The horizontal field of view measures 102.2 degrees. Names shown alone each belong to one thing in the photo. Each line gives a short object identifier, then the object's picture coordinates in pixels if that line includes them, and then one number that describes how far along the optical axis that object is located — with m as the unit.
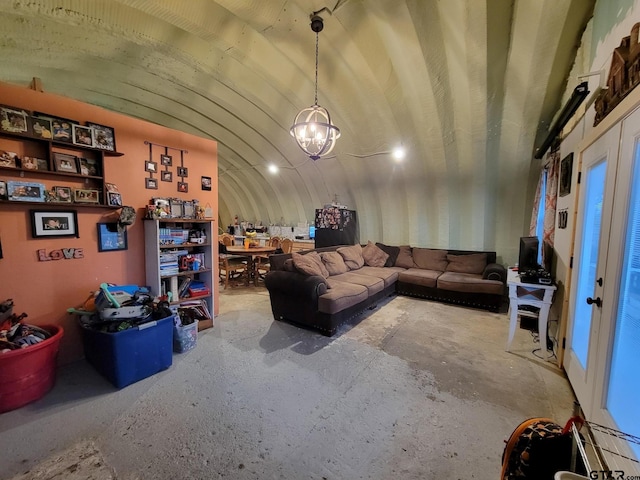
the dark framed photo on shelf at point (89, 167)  2.48
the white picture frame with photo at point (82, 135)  2.41
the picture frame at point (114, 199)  2.62
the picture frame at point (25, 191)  2.12
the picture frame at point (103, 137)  2.54
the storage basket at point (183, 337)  2.72
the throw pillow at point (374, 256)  5.46
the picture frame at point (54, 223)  2.28
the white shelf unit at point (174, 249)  2.88
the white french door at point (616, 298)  1.39
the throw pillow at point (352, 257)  4.96
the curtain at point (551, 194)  3.19
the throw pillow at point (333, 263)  4.38
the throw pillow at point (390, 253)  5.60
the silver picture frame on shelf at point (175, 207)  3.11
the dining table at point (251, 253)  5.09
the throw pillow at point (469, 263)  4.84
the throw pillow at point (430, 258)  5.20
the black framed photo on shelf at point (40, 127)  2.21
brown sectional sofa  3.28
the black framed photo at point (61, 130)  2.32
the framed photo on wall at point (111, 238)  2.66
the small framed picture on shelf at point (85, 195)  2.44
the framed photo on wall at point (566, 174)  2.64
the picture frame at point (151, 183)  2.97
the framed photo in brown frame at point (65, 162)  2.34
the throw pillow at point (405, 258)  5.44
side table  2.71
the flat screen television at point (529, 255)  3.11
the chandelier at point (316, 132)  2.98
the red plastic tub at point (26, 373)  1.85
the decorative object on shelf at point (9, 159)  2.08
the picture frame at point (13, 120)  2.09
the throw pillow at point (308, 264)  3.42
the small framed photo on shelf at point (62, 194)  2.34
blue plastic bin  2.14
